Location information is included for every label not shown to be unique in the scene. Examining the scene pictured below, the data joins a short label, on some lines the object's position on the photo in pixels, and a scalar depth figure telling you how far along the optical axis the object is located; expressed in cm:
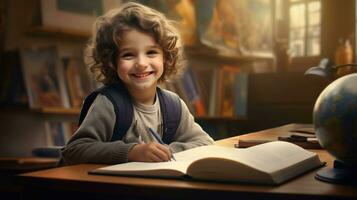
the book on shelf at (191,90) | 365
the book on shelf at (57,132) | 271
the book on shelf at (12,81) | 260
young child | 131
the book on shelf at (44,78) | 257
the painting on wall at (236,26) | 384
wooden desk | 71
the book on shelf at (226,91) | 389
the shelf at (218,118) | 376
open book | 77
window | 459
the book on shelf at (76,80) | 272
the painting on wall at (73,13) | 255
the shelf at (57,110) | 256
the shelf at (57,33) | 256
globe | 79
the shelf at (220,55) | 377
